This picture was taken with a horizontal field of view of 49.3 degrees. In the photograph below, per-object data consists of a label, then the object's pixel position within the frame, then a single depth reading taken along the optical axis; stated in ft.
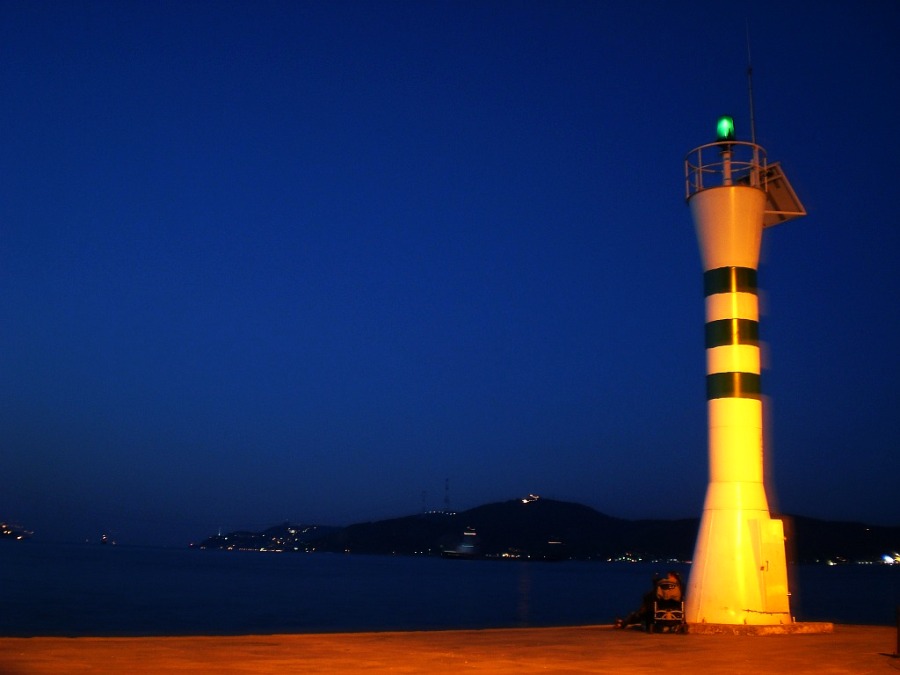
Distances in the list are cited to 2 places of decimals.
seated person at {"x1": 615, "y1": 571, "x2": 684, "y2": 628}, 48.75
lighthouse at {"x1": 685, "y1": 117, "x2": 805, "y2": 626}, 49.85
